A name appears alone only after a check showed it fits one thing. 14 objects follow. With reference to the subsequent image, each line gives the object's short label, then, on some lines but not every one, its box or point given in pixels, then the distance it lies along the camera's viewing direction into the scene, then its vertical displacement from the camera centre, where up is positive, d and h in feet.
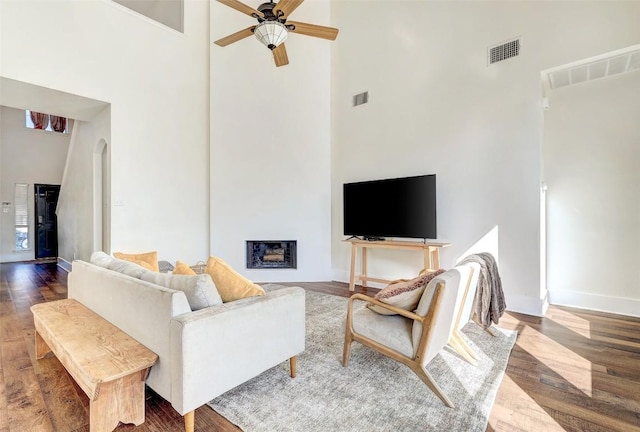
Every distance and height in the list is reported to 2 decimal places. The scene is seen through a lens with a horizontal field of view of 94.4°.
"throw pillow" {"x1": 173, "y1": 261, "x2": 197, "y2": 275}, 6.82 -1.29
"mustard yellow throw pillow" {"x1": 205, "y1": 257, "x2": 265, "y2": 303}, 6.39 -1.55
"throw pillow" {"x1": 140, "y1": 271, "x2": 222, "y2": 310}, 5.63 -1.43
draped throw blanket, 8.21 -2.30
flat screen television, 13.03 +0.27
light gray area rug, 5.44 -3.86
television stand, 12.55 -1.67
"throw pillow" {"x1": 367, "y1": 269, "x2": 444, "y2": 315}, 6.29 -1.73
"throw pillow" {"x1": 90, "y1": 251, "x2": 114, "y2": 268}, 7.90 -1.25
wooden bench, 4.71 -2.50
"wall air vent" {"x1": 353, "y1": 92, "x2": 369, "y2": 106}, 16.34 +6.42
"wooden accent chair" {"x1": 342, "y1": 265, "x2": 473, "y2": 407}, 5.82 -2.52
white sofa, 4.91 -2.25
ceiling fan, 8.75 +6.02
